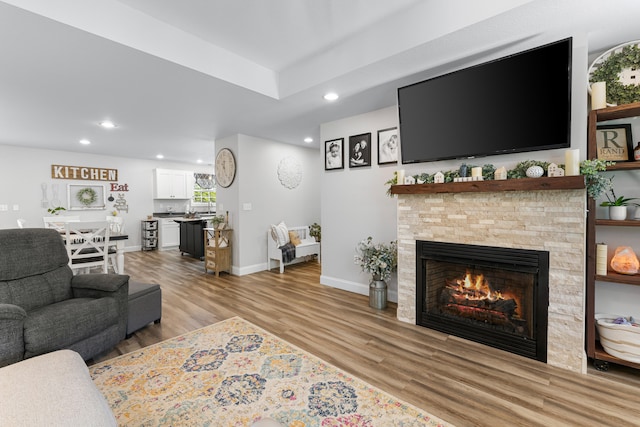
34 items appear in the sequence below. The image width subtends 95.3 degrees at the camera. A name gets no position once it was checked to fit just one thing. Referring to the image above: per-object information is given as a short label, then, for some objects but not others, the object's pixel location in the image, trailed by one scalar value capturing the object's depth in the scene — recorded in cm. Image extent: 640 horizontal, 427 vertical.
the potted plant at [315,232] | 582
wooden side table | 492
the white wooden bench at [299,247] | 519
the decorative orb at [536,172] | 220
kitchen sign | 642
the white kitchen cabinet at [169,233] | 761
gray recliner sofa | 189
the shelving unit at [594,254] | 205
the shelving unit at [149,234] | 758
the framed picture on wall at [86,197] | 663
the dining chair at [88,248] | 375
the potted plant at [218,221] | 508
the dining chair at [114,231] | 445
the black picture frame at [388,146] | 357
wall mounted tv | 211
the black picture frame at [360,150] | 384
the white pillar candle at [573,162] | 206
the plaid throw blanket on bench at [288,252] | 512
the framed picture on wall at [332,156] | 412
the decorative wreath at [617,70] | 211
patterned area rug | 168
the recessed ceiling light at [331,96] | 318
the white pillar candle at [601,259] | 211
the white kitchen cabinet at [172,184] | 780
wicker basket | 200
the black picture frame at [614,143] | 223
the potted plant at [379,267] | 335
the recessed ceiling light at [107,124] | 427
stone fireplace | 212
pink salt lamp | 208
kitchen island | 623
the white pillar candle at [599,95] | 211
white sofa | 106
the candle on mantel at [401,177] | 302
